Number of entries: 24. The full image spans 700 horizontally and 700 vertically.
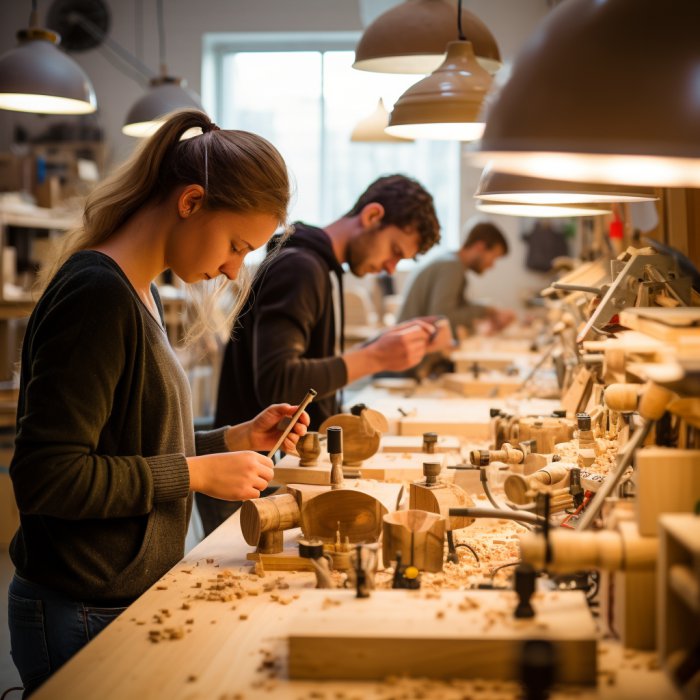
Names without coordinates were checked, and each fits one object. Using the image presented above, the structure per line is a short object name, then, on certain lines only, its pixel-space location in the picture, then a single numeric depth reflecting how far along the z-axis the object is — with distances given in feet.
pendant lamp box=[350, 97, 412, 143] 17.01
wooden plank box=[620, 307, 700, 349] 4.24
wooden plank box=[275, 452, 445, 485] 7.72
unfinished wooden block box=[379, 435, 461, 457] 9.36
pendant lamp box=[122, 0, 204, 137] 17.26
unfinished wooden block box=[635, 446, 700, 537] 4.30
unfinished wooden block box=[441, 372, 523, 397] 14.34
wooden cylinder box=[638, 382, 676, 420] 4.51
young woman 5.28
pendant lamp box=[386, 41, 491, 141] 8.11
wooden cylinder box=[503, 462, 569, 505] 5.76
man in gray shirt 21.94
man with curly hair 9.95
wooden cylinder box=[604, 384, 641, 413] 5.30
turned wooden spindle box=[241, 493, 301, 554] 5.91
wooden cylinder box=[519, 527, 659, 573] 4.20
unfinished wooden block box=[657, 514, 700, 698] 3.77
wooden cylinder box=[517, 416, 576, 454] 8.04
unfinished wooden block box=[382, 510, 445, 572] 5.45
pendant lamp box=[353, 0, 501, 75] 9.47
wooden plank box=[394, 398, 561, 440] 10.75
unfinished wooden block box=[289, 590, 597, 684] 4.06
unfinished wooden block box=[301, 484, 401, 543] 6.12
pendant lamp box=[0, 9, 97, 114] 12.78
